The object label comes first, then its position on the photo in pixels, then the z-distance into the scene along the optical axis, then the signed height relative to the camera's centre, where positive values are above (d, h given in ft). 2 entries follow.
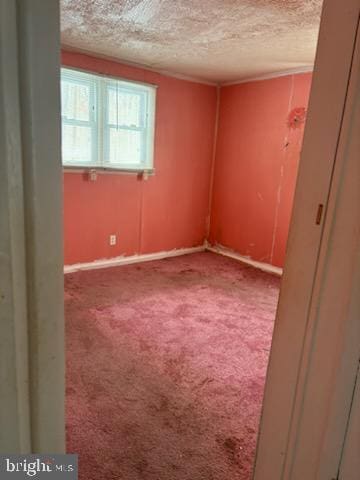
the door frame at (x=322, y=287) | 2.79 -1.08
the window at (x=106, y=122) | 10.78 +1.11
